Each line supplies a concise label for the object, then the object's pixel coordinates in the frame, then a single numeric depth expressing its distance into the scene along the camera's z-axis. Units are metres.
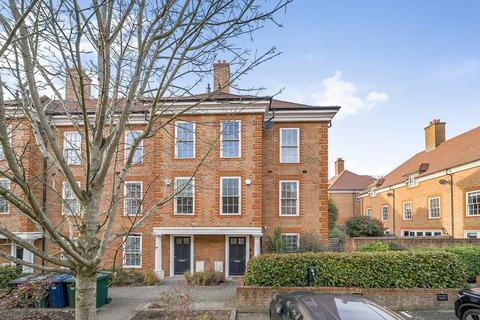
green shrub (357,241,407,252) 14.94
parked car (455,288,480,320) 7.38
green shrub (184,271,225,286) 14.38
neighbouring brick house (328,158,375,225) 40.66
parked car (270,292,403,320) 5.07
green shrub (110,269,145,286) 15.02
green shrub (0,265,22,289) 12.55
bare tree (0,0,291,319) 3.15
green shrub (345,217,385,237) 20.92
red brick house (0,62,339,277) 15.97
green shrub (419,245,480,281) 13.71
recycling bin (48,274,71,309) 11.21
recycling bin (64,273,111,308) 11.23
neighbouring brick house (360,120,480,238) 20.95
